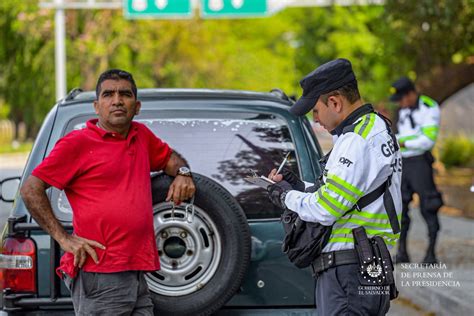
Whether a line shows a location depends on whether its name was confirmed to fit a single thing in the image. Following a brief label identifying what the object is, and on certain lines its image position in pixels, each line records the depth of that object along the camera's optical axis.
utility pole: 48.84
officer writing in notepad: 7.51
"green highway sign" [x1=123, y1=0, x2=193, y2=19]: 45.87
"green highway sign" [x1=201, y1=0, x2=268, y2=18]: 46.24
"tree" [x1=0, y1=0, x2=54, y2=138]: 71.01
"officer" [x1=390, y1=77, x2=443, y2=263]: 18.23
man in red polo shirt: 8.15
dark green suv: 8.99
